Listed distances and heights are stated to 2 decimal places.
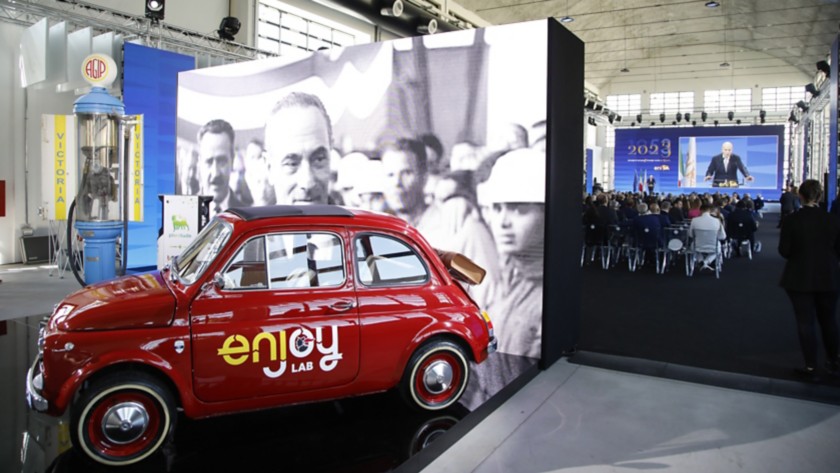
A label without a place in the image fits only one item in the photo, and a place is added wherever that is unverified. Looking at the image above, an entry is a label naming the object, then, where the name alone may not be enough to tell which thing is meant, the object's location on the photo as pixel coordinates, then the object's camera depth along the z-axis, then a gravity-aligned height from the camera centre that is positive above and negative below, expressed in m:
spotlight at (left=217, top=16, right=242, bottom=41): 11.73 +3.86
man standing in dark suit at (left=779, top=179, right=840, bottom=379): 4.48 -0.31
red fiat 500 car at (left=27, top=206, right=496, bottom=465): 2.81 -0.56
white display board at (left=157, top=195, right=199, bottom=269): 6.32 -0.02
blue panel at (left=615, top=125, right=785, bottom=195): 26.53 +3.47
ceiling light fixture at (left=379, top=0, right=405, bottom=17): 11.29 +4.13
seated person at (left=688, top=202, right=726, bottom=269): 9.26 -0.01
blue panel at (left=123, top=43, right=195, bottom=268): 10.12 +1.85
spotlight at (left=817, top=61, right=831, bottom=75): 14.66 +4.03
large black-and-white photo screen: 4.88 +0.73
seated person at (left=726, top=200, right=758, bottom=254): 10.99 +0.07
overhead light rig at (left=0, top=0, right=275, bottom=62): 9.53 +3.38
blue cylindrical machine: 6.33 +0.45
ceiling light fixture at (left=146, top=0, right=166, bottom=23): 9.85 +3.54
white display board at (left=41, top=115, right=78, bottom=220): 9.05 +0.91
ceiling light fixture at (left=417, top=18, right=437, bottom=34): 12.90 +4.29
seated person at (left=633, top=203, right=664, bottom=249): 9.82 -0.05
